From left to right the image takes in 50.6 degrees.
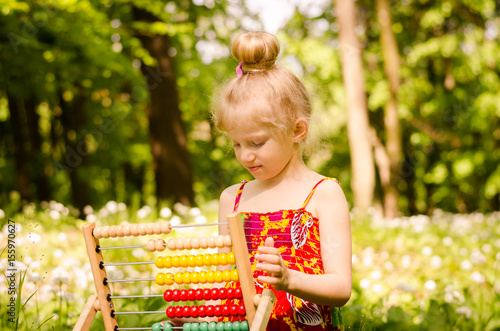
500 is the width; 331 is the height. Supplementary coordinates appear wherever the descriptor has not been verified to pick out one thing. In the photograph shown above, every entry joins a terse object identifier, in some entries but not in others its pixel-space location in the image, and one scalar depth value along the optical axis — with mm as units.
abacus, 1936
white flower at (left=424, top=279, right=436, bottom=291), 3936
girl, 2090
